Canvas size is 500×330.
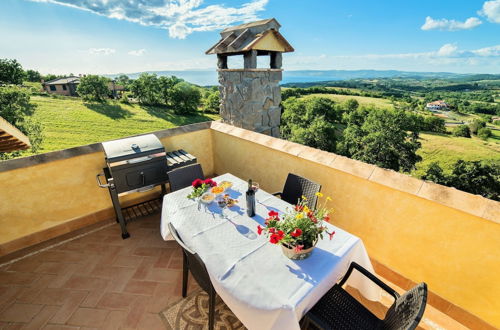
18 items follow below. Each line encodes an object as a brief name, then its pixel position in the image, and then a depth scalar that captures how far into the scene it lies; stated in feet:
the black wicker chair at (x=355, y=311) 4.36
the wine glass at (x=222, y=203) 7.80
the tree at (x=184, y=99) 144.97
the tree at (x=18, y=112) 63.05
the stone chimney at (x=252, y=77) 15.31
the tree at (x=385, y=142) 79.61
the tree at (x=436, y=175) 70.13
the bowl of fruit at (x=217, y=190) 8.43
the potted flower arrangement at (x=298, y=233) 5.17
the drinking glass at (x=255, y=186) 7.63
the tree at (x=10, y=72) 73.97
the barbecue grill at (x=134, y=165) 9.75
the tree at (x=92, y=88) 152.97
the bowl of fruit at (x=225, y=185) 8.84
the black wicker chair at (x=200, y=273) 5.42
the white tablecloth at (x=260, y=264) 4.62
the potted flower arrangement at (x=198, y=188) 8.30
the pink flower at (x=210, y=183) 8.75
